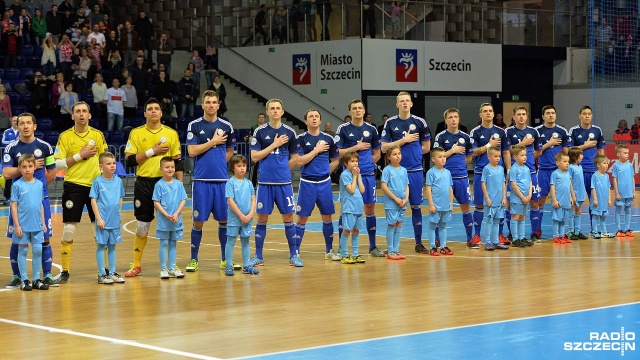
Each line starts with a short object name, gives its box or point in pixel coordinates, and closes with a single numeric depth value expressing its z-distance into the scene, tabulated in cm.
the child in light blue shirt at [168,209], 1329
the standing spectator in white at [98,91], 2956
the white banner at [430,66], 3359
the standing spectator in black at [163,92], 3103
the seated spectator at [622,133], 3156
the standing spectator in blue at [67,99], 2870
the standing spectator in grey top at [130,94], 3027
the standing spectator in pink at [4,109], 2720
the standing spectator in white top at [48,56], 2989
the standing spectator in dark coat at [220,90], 3265
